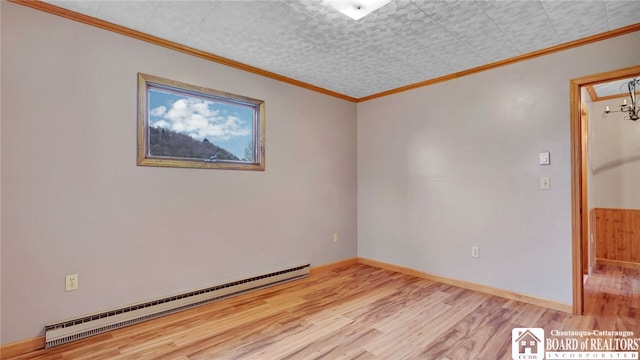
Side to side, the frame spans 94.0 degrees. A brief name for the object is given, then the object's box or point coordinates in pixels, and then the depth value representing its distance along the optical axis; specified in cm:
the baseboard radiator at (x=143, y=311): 215
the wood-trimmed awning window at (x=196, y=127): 263
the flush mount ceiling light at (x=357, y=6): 208
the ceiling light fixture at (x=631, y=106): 345
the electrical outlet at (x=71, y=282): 221
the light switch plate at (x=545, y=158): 284
